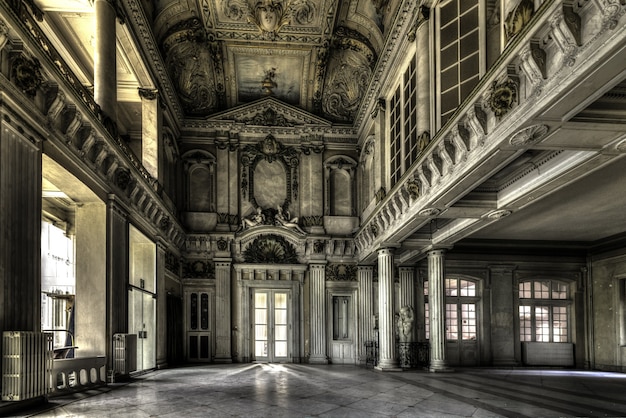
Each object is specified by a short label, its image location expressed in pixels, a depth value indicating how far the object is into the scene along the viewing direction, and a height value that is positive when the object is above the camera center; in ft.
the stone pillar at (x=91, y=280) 36.50 -1.66
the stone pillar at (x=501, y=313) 66.69 -7.83
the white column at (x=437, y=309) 51.06 -5.53
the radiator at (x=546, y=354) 67.10 -13.13
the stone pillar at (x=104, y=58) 38.19 +14.58
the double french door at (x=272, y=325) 68.03 -9.22
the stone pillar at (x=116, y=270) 37.37 -1.00
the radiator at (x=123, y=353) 37.81 -7.06
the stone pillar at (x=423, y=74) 39.42 +13.73
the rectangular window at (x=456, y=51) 32.14 +13.09
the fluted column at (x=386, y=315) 53.06 -6.31
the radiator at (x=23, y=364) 22.77 -4.80
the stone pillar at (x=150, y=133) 53.83 +12.65
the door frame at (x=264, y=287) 67.77 -5.22
